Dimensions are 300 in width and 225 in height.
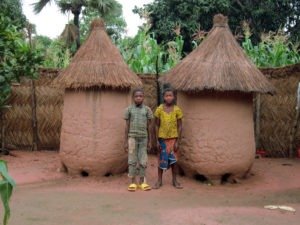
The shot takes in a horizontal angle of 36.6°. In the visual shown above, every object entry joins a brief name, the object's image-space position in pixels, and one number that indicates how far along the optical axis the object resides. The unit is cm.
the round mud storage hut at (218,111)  675
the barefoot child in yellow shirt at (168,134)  671
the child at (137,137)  664
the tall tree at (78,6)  1623
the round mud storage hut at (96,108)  716
